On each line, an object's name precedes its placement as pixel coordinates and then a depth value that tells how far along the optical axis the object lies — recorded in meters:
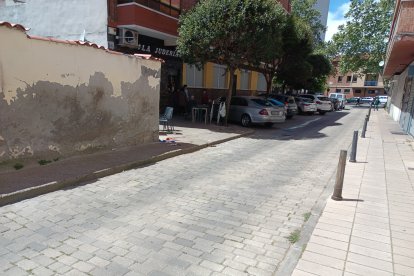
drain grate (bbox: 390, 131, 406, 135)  15.75
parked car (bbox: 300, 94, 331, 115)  27.62
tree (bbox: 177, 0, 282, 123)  13.34
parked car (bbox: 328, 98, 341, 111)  33.93
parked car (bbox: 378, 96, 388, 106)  57.06
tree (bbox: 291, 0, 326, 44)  40.97
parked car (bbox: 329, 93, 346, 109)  38.67
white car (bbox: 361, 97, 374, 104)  61.84
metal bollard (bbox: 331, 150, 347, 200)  5.42
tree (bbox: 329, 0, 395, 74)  39.59
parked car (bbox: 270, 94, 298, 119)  21.96
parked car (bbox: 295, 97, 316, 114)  26.47
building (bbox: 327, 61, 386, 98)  71.25
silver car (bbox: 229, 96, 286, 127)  15.77
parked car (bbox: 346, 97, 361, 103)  61.62
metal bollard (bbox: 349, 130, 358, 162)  8.73
